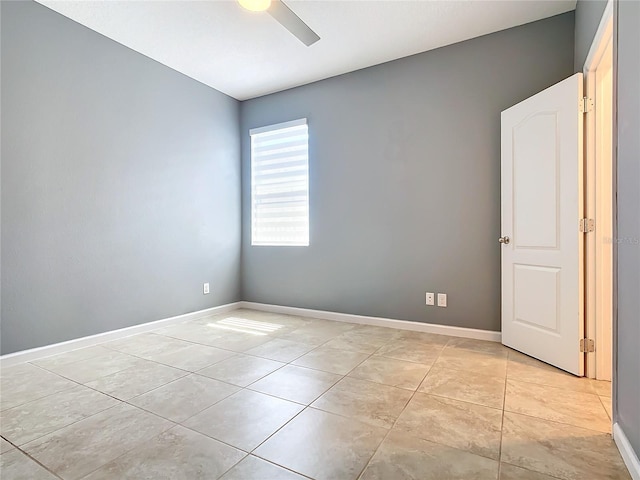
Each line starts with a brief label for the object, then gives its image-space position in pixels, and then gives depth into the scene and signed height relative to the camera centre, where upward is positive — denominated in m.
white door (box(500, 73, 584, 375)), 2.29 +0.09
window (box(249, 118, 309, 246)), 4.10 +0.70
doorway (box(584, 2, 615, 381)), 2.20 +0.12
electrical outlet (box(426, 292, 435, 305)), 3.29 -0.57
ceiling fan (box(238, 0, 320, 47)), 1.97 +1.36
